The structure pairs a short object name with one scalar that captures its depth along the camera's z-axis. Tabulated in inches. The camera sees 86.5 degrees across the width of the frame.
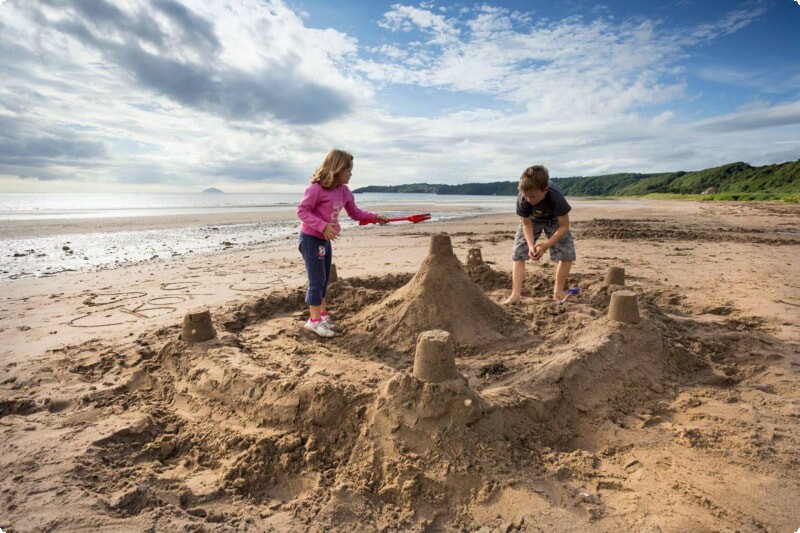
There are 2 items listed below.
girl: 145.7
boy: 166.4
